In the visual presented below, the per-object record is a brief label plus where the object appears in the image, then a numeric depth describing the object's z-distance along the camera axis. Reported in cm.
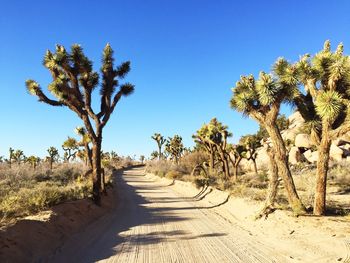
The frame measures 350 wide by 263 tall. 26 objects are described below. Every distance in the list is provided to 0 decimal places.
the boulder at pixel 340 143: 3478
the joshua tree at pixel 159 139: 6419
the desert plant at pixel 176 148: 5666
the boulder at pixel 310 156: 3431
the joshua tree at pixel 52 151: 4891
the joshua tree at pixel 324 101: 966
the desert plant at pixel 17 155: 5094
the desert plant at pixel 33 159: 4109
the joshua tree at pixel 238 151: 2936
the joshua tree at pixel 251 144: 3005
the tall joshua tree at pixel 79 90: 1364
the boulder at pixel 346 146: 3402
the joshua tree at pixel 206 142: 3091
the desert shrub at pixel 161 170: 3867
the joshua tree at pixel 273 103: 1059
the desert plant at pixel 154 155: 8672
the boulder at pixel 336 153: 3231
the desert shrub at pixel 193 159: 4922
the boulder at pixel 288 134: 3966
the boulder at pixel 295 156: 3509
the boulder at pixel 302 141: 3772
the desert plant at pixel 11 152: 5081
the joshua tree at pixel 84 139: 2662
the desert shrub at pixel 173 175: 3322
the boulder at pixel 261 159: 3936
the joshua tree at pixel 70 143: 3472
